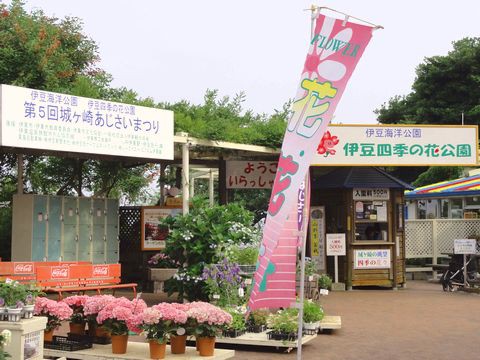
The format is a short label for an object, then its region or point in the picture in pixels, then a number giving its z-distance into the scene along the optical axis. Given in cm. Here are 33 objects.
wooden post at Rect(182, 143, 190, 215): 1365
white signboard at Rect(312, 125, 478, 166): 1605
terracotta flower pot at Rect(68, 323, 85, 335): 835
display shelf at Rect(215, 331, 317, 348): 894
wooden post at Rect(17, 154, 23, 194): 1466
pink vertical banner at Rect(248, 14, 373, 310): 668
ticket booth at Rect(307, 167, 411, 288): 1667
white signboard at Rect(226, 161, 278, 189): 1723
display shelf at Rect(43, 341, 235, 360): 752
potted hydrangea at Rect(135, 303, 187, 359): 733
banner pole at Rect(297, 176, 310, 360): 683
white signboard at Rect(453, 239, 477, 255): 1627
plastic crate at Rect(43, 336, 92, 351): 789
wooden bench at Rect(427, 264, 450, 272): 1833
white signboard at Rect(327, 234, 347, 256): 1650
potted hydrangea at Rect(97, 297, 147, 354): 753
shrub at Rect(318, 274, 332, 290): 1329
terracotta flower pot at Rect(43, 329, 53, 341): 822
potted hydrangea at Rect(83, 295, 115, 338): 793
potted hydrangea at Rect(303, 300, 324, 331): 947
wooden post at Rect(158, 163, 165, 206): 1837
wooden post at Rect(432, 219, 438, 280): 1984
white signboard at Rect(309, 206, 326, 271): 1705
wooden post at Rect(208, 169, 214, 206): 2033
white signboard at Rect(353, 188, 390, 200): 1672
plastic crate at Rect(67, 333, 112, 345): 810
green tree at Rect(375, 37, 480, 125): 3212
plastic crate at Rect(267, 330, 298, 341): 902
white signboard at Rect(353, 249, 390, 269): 1662
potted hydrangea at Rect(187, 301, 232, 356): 751
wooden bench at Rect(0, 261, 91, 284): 1147
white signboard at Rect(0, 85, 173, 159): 1065
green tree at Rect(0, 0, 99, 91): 1653
